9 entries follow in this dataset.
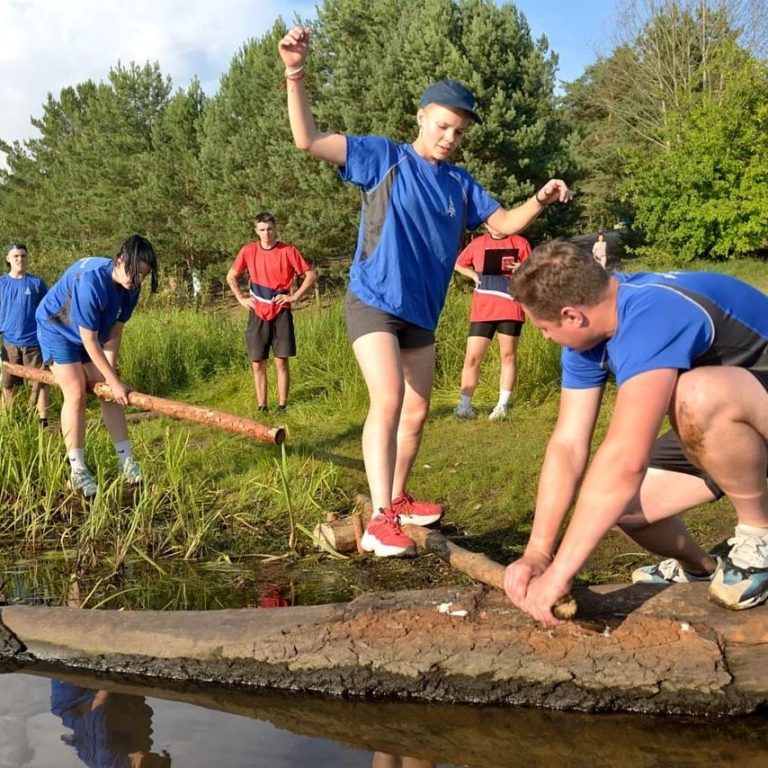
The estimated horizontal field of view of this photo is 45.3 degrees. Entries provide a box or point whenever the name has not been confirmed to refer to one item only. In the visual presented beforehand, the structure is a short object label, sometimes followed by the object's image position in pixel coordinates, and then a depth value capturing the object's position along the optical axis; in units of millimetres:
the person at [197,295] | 17853
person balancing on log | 4070
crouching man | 2656
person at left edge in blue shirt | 9398
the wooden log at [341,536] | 4785
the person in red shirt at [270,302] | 9094
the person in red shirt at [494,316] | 8234
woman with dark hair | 5777
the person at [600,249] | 15691
